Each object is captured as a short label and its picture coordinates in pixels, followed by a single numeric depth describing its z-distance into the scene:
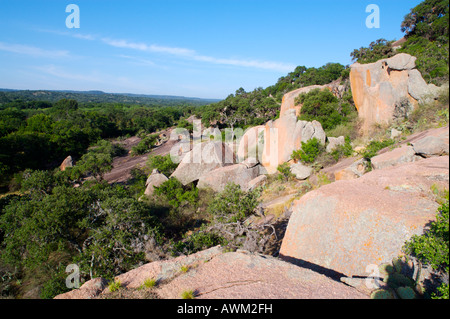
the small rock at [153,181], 16.06
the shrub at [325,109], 19.89
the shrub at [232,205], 8.16
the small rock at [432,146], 6.75
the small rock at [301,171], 13.89
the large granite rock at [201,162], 17.02
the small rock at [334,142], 15.36
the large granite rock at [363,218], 4.54
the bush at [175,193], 14.10
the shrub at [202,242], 7.82
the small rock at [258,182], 15.40
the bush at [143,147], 36.56
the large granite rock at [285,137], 16.62
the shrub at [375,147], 10.21
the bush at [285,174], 14.45
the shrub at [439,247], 2.96
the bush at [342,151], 13.70
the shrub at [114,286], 4.12
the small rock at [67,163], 29.69
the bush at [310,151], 15.23
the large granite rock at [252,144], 19.31
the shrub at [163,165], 20.02
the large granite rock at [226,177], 15.70
